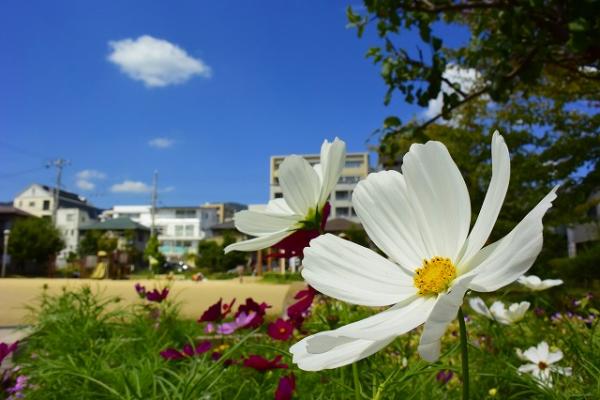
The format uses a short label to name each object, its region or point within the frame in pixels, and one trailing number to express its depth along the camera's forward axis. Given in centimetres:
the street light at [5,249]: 2415
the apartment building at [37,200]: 6078
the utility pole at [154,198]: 5544
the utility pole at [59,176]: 4868
